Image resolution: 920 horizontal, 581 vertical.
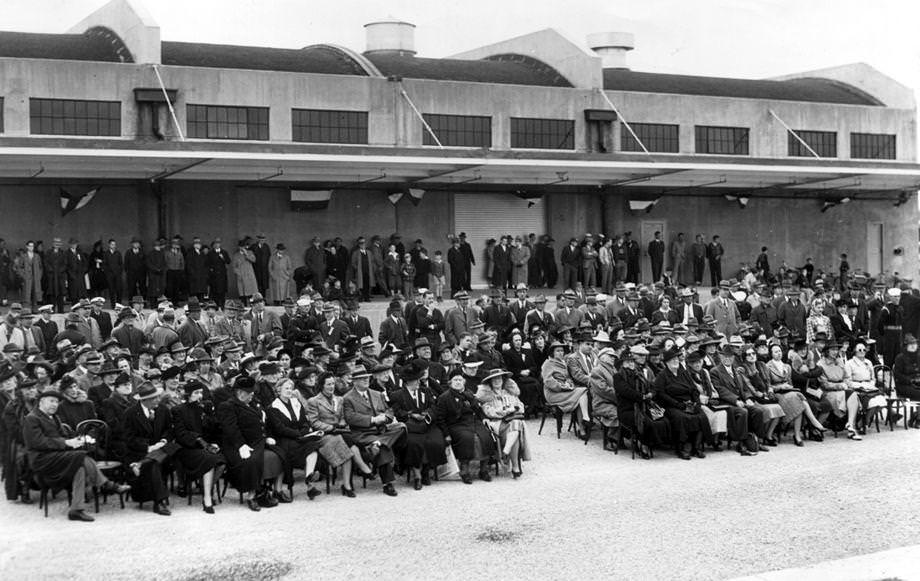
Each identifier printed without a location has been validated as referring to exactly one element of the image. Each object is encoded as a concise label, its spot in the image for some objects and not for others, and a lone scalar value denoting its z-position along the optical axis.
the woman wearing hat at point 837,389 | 16.91
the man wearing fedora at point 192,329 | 18.72
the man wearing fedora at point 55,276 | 22.80
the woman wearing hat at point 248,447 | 12.33
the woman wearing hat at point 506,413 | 14.19
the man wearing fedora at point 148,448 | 12.09
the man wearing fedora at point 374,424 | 13.34
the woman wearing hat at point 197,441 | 12.26
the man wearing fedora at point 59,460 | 11.70
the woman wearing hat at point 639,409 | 15.19
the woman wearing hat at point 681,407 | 15.30
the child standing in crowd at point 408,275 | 26.77
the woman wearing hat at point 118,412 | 12.34
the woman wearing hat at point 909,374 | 17.84
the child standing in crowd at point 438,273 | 27.27
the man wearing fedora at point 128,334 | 18.14
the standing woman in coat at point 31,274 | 22.55
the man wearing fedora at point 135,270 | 23.78
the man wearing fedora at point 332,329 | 19.38
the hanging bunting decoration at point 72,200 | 25.09
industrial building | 25.31
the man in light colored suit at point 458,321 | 20.87
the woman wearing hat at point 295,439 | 12.90
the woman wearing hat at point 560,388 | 16.61
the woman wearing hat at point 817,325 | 21.17
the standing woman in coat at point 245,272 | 24.92
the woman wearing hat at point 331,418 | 13.26
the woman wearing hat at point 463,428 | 13.88
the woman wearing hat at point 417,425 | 13.59
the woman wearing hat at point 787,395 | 16.34
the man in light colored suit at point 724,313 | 22.73
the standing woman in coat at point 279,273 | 25.52
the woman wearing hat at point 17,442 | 12.30
